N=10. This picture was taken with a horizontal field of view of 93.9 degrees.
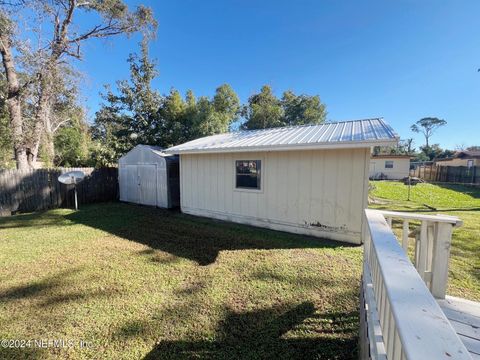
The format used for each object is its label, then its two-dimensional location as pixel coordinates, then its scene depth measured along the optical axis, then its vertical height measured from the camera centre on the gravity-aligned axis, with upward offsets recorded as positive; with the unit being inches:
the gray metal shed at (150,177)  371.2 -25.4
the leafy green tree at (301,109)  970.7 +237.2
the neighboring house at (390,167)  1022.4 -20.8
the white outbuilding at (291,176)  204.8 -15.2
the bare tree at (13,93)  374.0 +121.3
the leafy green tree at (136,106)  637.3 +164.1
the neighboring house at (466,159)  1025.5 +17.4
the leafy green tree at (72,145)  675.5 +61.9
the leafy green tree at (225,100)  759.7 +215.8
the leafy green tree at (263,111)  906.7 +211.4
